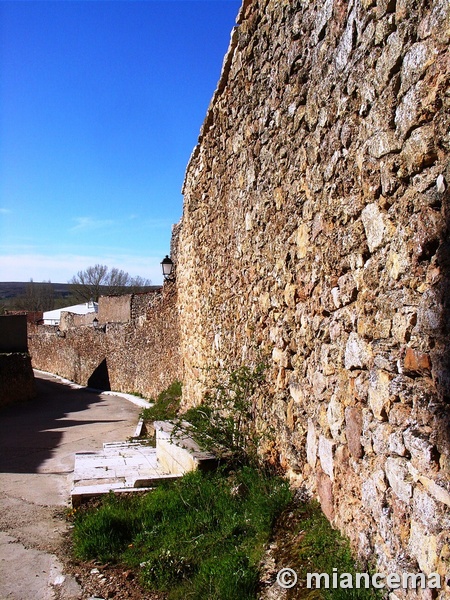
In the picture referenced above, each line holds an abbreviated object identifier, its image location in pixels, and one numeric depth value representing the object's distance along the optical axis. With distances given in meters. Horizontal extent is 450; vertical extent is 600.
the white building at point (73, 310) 33.22
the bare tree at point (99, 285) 51.55
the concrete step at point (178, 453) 4.64
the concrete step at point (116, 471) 4.78
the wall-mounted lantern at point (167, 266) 11.77
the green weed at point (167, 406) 8.84
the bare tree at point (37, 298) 55.53
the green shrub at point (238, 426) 4.44
